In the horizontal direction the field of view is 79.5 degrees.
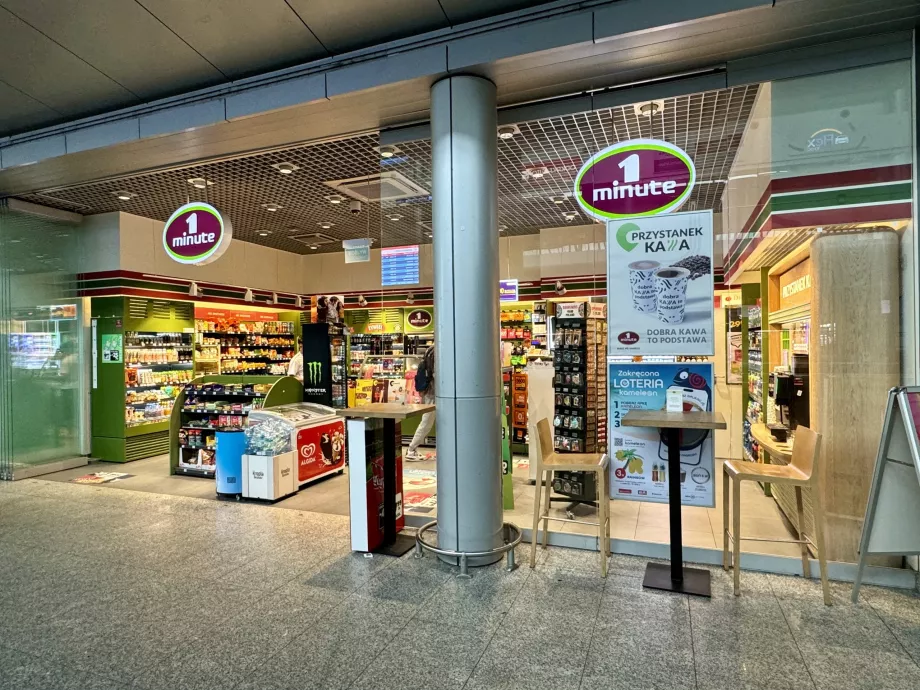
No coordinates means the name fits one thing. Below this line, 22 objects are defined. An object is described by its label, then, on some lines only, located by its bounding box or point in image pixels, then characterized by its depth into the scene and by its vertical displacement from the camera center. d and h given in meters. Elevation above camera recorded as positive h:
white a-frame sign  3.08 -0.89
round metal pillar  3.81 +0.24
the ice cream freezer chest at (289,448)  5.63 -1.11
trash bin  5.75 -1.22
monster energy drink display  6.74 -0.26
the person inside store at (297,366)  9.14 -0.33
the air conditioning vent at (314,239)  9.87 +1.98
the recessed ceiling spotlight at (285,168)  6.19 +2.03
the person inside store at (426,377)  6.58 -0.38
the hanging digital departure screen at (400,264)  5.02 +0.74
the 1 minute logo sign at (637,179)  3.93 +1.19
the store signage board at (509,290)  8.55 +0.84
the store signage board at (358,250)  5.33 +0.93
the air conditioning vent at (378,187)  4.95 +2.02
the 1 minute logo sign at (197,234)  5.68 +1.19
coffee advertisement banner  3.74 +0.40
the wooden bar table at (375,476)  4.06 -0.98
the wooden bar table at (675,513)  3.33 -1.09
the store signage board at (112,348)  7.77 +0.01
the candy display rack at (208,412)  6.82 -0.81
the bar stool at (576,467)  3.61 -0.82
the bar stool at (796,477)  3.23 -0.81
